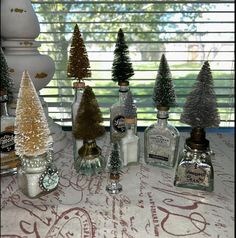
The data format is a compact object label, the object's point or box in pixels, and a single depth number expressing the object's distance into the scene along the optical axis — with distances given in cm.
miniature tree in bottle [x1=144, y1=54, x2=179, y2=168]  67
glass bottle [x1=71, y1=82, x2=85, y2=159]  74
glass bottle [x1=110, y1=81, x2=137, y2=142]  79
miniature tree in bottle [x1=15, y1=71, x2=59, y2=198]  54
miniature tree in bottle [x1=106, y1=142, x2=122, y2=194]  60
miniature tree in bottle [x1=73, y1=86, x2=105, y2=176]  60
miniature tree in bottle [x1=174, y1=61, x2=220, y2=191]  58
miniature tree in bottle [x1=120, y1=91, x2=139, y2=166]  73
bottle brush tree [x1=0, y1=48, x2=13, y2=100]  61
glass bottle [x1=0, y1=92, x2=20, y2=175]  64
